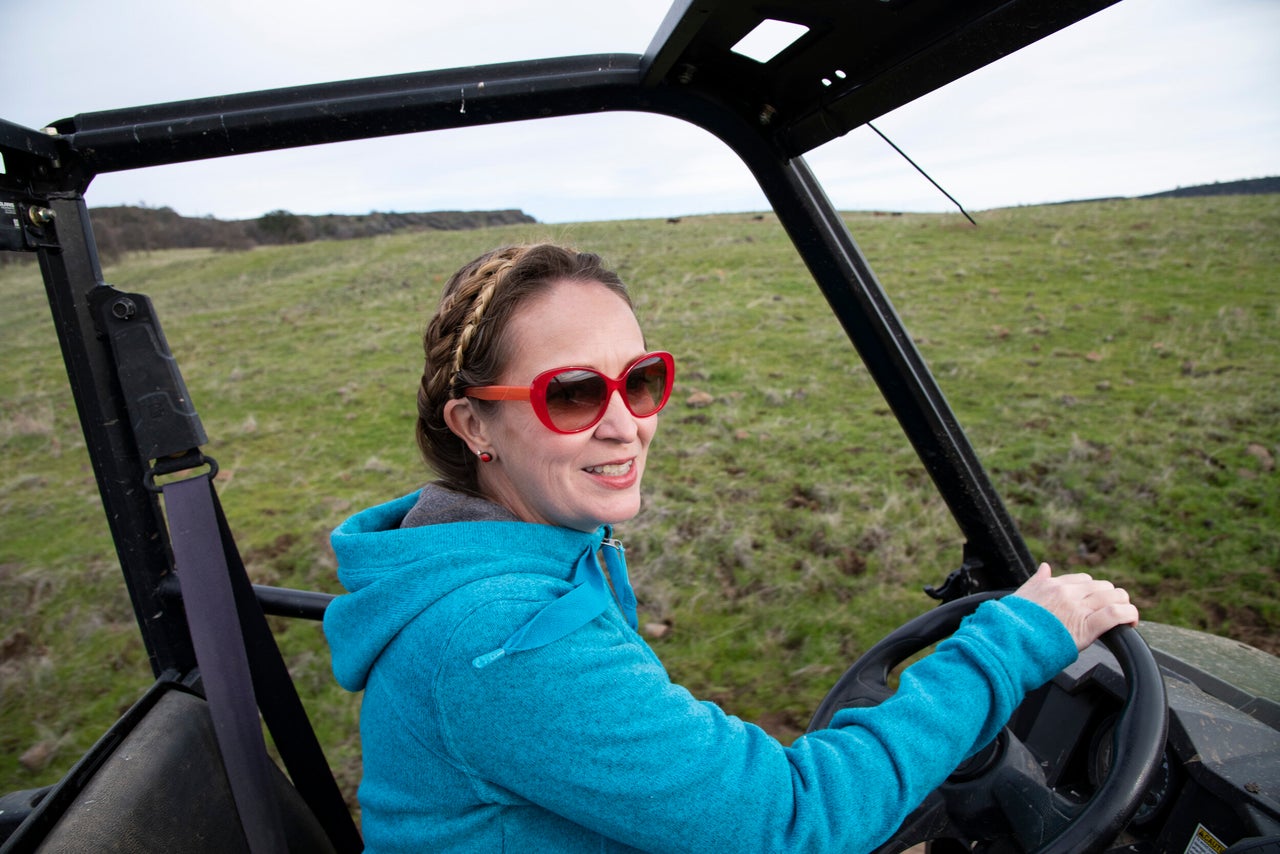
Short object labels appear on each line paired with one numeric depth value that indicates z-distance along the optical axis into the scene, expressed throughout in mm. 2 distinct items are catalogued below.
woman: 1047
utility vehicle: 1276
